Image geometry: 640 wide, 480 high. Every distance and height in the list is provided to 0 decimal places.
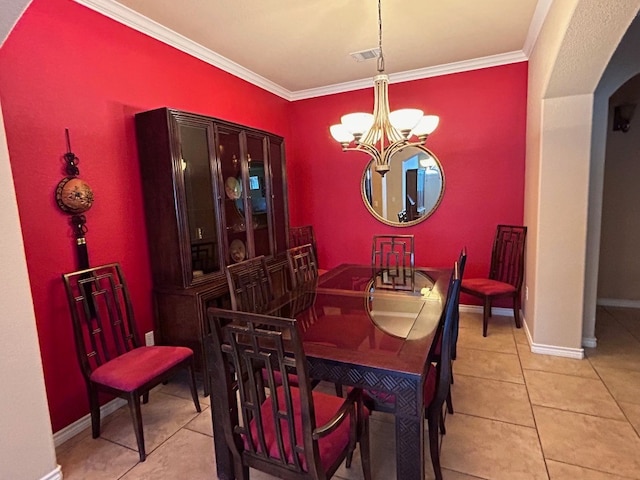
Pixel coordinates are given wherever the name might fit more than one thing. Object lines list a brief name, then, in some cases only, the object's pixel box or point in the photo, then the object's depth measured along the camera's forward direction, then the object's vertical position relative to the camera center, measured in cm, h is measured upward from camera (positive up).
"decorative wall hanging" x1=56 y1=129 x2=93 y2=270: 210 +8
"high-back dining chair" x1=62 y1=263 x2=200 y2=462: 197 -88
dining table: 136 -63
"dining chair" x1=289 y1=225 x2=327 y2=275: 405 -40
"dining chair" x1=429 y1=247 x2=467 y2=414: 166 -66
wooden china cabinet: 249 -3
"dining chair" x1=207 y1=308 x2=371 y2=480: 120 -80
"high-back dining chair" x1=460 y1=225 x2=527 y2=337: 333 -82
